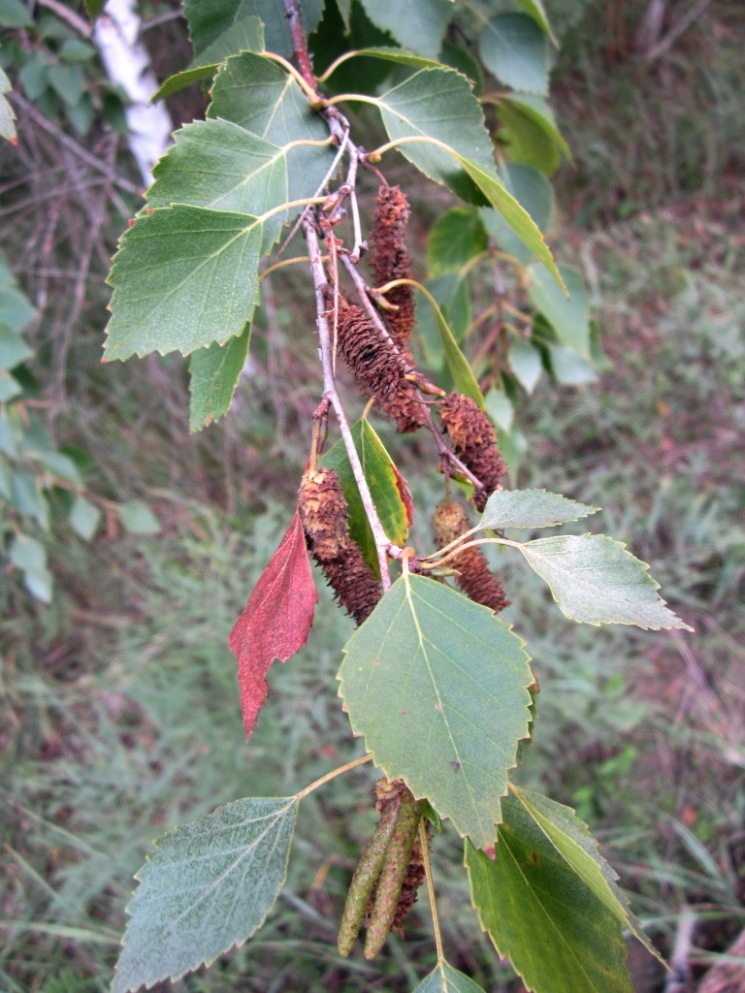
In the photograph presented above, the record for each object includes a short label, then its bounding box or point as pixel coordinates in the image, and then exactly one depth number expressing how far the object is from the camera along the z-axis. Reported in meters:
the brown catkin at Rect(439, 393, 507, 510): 0.18
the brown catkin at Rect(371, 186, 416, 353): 0.20
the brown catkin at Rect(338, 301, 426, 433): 0.18
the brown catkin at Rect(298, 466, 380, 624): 0.17
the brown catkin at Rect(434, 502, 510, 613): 0.18
